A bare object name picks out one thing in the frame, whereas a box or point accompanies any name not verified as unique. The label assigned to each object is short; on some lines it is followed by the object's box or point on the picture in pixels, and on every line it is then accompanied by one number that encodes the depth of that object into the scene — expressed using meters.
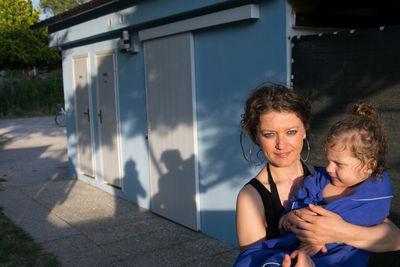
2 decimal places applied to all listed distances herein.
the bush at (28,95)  25.23
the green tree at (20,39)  21.36
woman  1.81
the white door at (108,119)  7.60
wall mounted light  6.76
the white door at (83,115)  8.53
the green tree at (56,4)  48.78
